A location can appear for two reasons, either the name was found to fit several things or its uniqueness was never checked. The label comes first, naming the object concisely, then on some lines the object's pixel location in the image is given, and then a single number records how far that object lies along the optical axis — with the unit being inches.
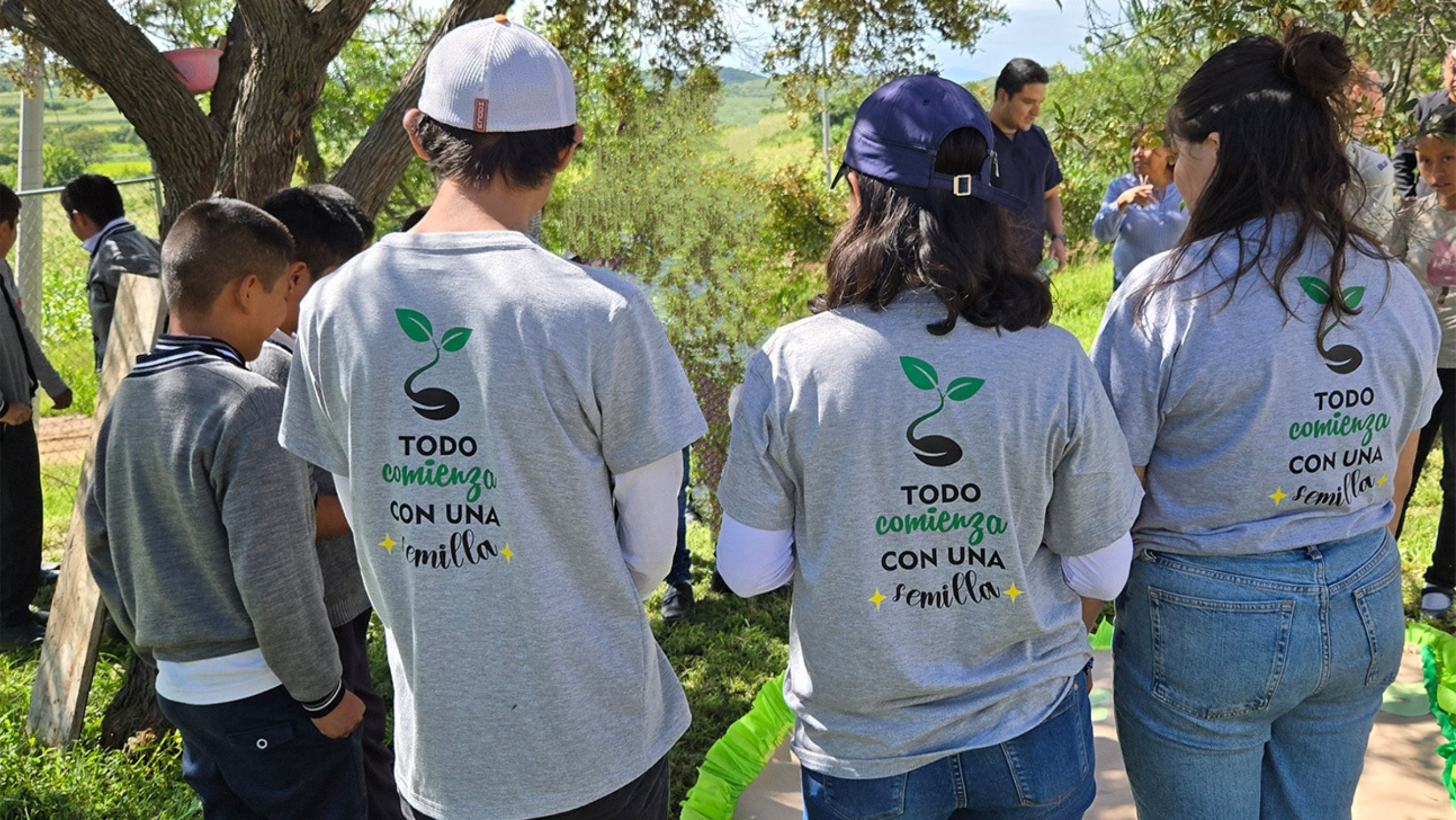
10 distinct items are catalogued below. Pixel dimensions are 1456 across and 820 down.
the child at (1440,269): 157.0
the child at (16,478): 181.3
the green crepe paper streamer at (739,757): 120.9
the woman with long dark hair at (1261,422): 68.2
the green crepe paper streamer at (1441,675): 126.6
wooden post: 131.7
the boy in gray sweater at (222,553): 79.7
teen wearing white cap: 59.2
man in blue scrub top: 207.2
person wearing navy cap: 59.4
